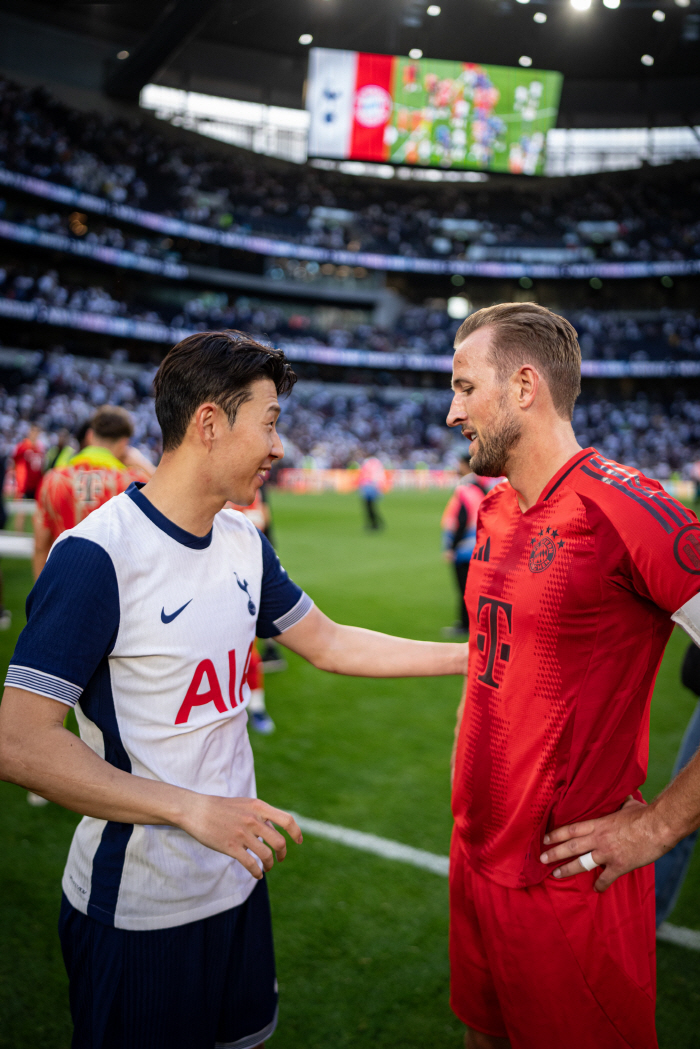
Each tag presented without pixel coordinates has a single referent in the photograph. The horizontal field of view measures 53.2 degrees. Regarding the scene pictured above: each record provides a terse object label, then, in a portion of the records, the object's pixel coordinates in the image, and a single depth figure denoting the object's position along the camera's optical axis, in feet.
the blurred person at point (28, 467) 39.88
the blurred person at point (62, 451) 28.86
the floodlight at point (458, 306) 171.01
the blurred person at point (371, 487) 57.93
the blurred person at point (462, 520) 24.57
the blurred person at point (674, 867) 9.74
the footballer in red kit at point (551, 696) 5.53
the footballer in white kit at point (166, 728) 4.87
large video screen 94.84
